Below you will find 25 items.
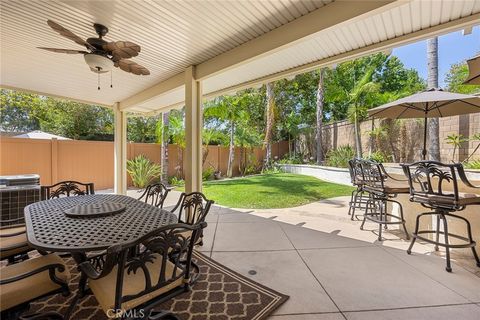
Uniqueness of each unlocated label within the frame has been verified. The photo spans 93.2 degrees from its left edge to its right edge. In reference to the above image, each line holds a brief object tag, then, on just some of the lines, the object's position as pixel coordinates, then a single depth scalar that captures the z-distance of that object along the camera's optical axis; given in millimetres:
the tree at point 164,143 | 9068
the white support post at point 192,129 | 3869
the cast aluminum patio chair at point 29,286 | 1386
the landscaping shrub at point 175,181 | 9461
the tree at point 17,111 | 11422
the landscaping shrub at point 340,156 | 10344
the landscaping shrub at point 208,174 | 10680
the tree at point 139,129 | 14750
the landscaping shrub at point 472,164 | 5893
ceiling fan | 2477
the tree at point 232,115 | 10398
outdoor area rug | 1940
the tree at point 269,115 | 11797
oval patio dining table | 1519
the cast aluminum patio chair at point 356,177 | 4062
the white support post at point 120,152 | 6727
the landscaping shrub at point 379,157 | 9243
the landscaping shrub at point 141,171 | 8500
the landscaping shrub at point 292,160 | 13500
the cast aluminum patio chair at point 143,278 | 1333
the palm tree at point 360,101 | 9973
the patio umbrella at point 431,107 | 3174
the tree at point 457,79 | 8194
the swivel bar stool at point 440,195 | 2521
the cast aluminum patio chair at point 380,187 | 3400
